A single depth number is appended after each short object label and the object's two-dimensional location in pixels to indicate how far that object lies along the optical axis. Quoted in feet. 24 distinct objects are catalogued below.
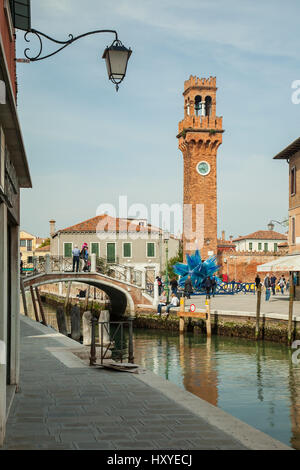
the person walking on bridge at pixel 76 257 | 100.02
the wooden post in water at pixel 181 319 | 80.82
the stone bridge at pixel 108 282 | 100.17
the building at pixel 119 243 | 167.43
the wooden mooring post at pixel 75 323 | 68.33
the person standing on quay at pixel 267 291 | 96.17
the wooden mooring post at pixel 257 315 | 66.19
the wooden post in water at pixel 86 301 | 131.13
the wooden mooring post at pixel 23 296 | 77.05
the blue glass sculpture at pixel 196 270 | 112.16
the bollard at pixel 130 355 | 36.29
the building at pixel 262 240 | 243.81
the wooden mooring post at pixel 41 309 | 68.51
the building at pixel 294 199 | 93.04
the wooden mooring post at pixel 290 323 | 59.47
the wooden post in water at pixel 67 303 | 134.10
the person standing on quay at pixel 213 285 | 107.61
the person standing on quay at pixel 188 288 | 104.53
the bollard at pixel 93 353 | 33.42
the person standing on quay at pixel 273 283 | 119.24
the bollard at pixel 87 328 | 55.68
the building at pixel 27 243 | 314.39
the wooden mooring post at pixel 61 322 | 71.05
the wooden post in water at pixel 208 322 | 74.33
